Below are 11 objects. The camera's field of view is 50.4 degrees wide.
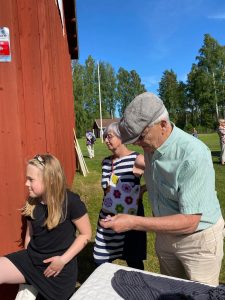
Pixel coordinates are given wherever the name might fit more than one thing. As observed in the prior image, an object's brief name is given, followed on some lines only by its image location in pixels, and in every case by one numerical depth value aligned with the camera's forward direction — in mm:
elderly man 1347
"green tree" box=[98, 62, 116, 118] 47147
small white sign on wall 2014
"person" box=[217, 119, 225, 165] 9075
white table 1258
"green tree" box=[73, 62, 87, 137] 37798
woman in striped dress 2274
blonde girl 1866
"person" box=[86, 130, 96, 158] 13496
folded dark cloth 1186
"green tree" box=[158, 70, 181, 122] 43939
